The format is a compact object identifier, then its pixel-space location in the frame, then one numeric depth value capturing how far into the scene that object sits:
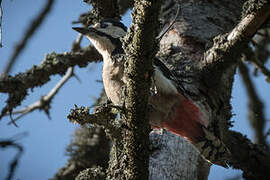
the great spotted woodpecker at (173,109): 6.32
